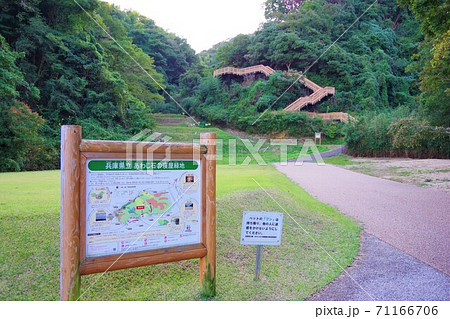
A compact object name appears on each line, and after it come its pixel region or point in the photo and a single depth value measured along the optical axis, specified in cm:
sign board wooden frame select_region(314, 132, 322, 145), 2683
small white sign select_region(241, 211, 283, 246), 369
